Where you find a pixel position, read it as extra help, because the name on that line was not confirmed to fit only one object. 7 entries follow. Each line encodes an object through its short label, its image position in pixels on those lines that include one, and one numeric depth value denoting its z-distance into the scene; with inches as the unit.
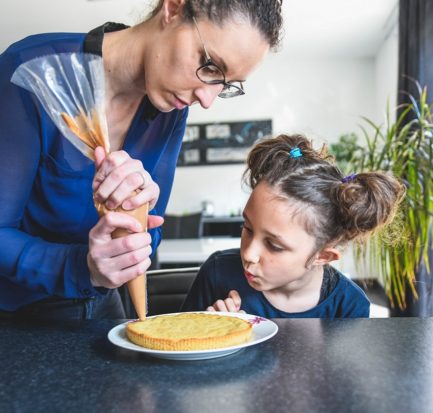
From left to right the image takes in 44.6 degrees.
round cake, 29.2
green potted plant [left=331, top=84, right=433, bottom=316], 107.4
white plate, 28.9
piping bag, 35.8
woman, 34.1
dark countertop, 23.4
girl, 51.9
